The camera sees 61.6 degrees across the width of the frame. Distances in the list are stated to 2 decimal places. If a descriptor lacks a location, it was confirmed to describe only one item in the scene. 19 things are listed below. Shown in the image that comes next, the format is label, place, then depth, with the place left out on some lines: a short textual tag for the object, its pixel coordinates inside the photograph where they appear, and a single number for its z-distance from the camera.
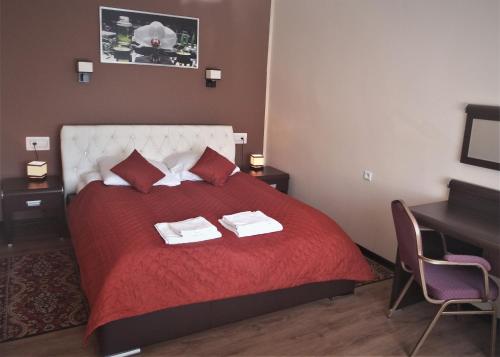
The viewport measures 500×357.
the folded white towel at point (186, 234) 2.61
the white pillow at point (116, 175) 3.76
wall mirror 2.79
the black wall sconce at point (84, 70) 3.93
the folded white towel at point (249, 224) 2.81
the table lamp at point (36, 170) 3.85
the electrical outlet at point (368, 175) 3.79
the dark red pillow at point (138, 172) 3.66
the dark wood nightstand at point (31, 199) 3.60
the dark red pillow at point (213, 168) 4.02
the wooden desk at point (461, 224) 2.45
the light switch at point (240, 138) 5.04
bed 2.38
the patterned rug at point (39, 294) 2.64
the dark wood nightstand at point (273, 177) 4.72
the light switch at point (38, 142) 3.95
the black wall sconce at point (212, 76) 4.59
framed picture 4.06
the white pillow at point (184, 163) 4.15
